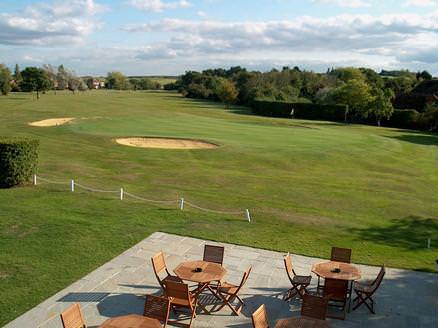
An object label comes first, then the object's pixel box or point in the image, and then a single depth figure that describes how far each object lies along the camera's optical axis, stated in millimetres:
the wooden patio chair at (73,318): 7866
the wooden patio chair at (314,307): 8945
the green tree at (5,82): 97188
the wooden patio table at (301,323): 8211
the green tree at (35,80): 92438
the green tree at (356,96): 62656
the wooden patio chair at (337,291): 10305
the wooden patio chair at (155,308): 8750
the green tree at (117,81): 172500
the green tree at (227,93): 94688
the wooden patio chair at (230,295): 10164
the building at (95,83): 168862
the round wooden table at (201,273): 9992
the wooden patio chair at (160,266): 10591
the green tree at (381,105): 60972
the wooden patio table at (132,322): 7983
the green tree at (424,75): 120388
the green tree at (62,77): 128750
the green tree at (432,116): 58469
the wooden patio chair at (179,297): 9367
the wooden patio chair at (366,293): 10289
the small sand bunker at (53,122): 46369
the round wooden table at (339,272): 10414
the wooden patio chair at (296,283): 10719
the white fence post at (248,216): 16964
